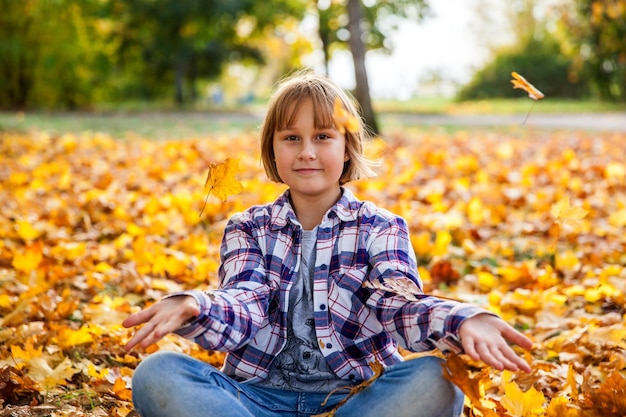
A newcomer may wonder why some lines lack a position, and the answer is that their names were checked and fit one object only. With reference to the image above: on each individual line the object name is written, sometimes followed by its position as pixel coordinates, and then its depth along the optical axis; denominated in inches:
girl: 63.3
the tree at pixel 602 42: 329.4
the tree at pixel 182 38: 868.0
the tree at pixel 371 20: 776.9
